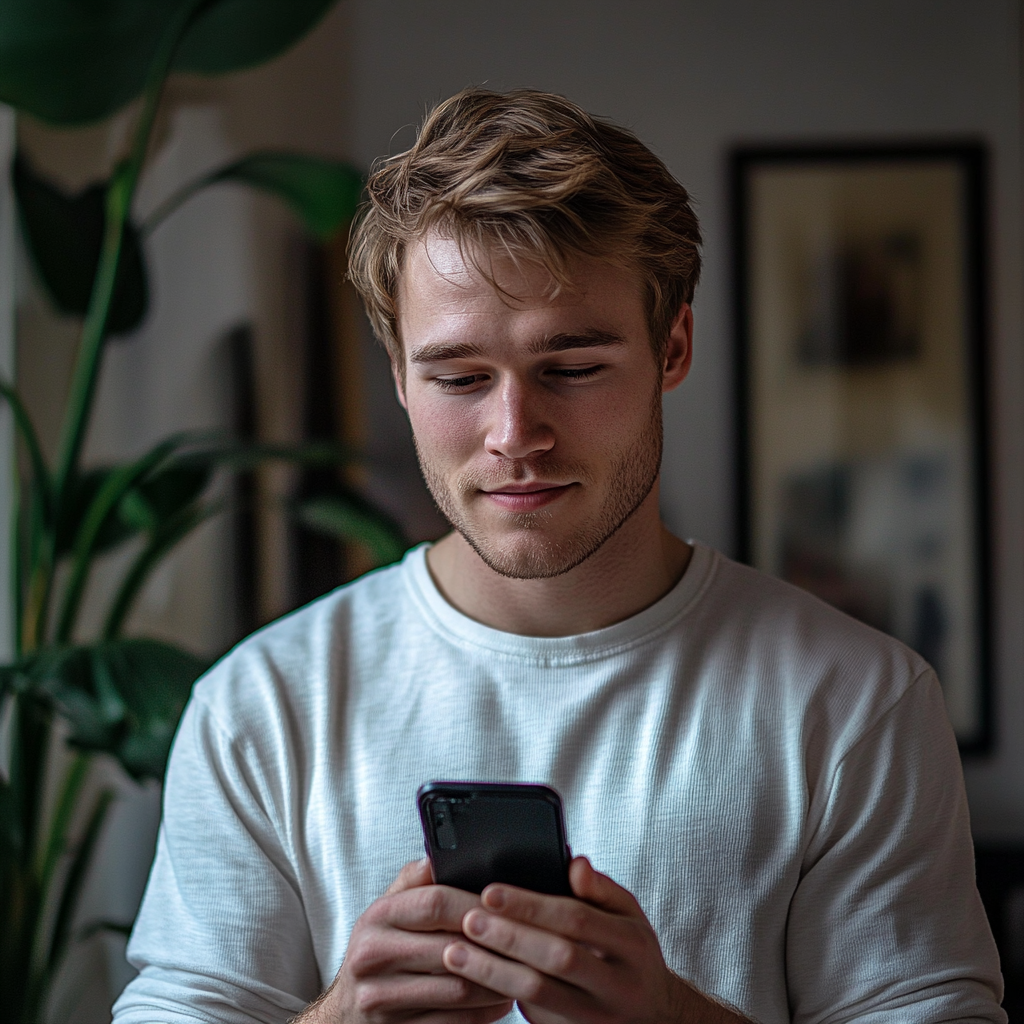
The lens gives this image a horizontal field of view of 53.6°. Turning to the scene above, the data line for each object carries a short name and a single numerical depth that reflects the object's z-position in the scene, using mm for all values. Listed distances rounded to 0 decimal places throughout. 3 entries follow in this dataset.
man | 878
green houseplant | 1142
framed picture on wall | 2186
